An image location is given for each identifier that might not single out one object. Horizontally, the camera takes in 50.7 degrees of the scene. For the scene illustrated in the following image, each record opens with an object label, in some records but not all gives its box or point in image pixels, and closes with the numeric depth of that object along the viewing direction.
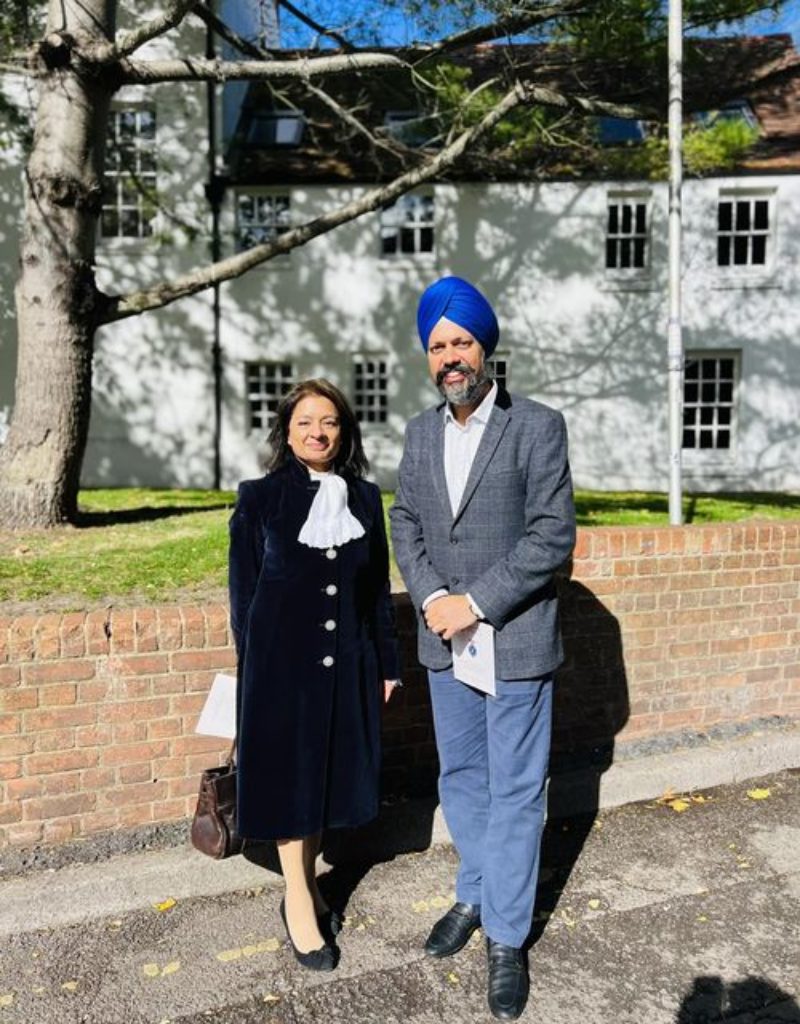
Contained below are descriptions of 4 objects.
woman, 2.78
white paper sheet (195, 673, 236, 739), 3.01
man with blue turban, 2.67
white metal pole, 5.95
